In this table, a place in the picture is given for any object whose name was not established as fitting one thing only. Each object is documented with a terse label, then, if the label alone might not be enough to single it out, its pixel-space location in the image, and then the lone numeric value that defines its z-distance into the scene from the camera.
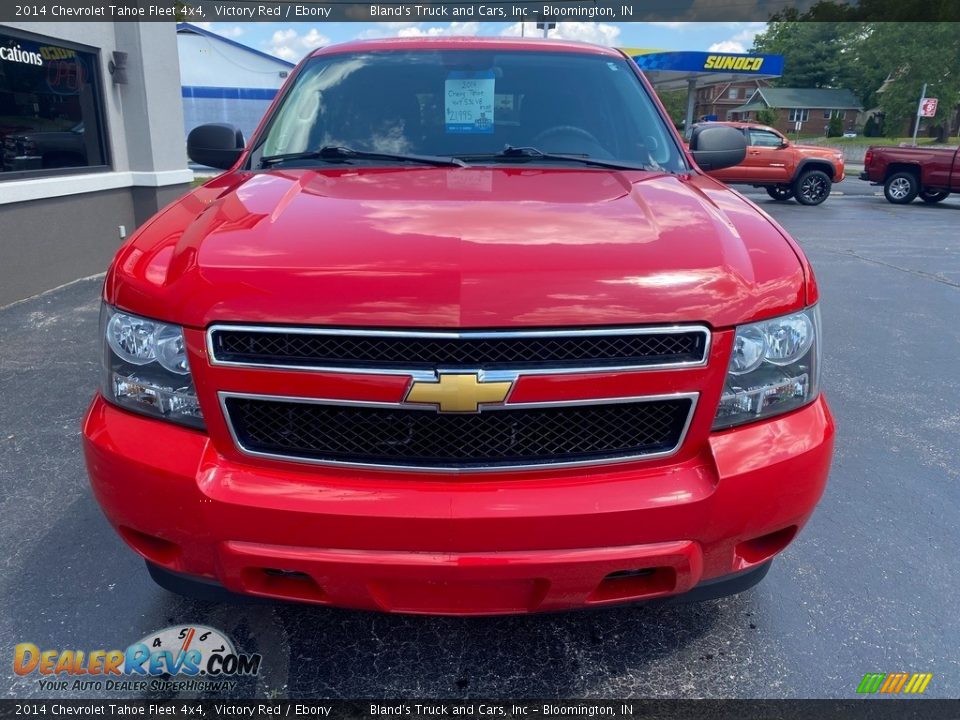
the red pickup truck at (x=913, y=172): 17.20
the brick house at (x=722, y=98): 85.24
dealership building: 6.21
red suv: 1.65
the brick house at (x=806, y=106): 75.00
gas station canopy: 24.88
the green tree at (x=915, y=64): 54.44
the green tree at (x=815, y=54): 77.06
